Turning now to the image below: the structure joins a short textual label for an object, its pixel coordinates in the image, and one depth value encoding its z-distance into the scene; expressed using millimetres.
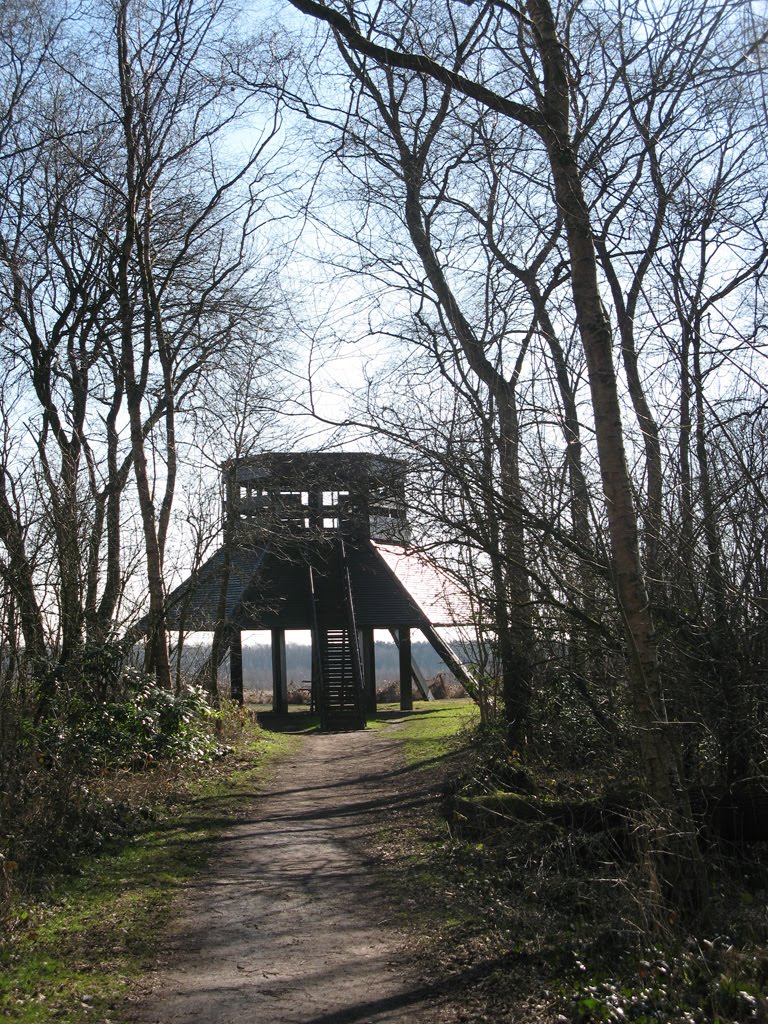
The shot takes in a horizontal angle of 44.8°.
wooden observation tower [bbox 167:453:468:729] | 16156
